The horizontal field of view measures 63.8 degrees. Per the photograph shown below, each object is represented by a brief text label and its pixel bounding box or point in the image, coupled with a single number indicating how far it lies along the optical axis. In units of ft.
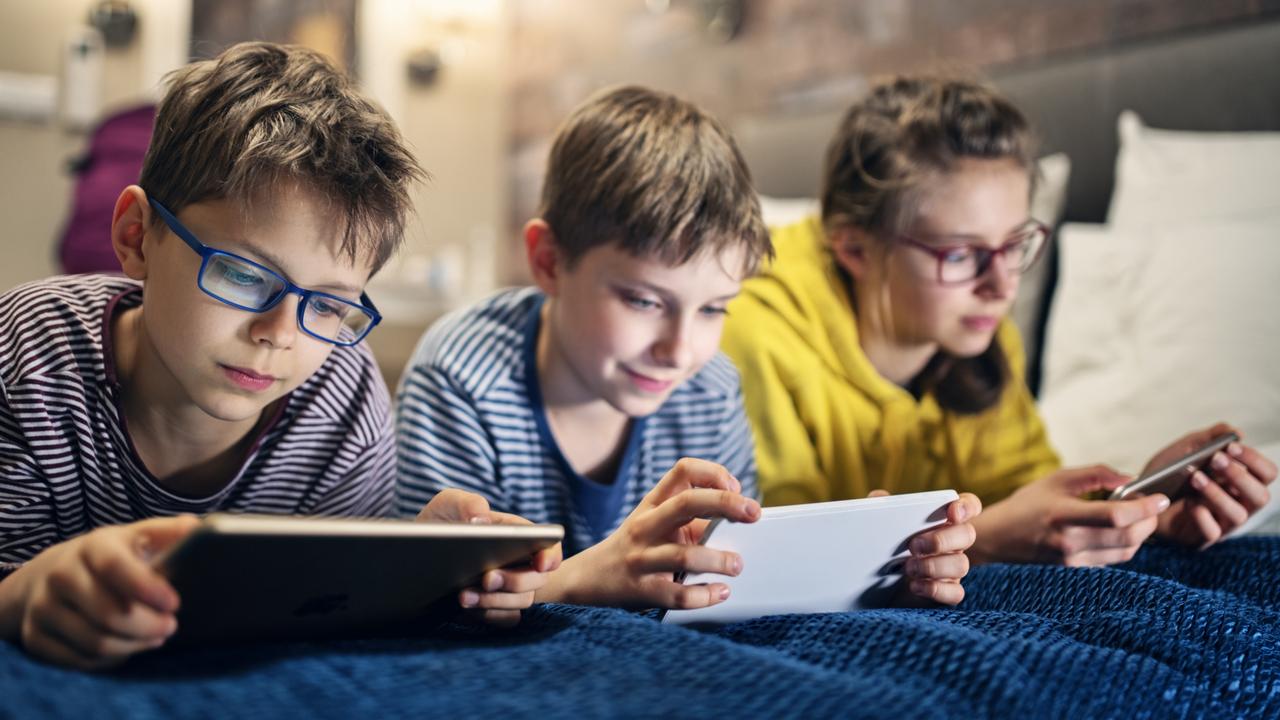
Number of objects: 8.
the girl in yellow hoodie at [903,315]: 4.96
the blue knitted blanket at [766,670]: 2.05
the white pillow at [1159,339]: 5.07
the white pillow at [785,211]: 7.10
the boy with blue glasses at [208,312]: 3.00
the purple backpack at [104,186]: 7.97
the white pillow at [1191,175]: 5.41
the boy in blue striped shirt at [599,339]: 3.99
